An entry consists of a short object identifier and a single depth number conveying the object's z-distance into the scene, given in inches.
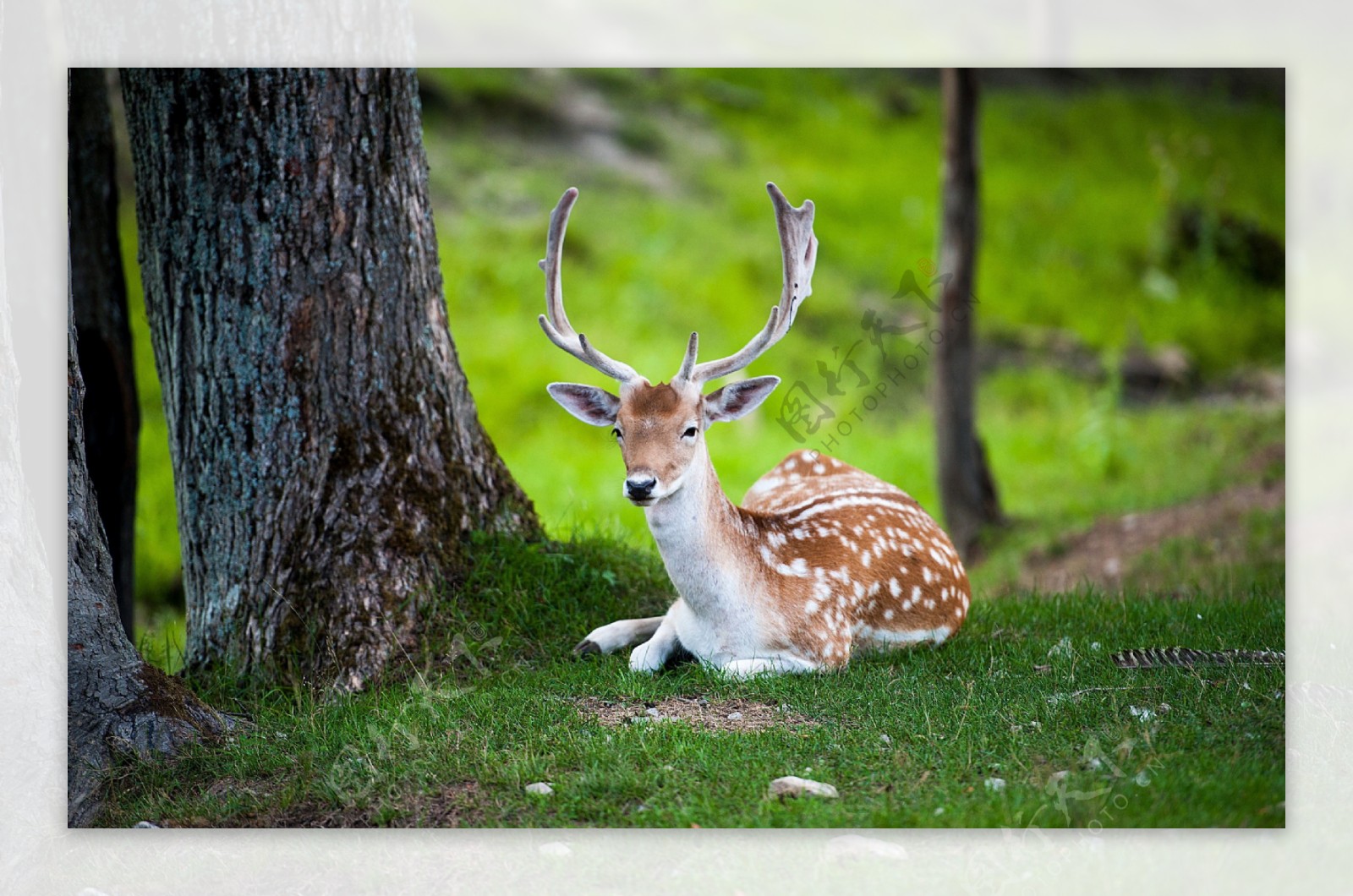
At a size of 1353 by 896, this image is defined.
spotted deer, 309.0
